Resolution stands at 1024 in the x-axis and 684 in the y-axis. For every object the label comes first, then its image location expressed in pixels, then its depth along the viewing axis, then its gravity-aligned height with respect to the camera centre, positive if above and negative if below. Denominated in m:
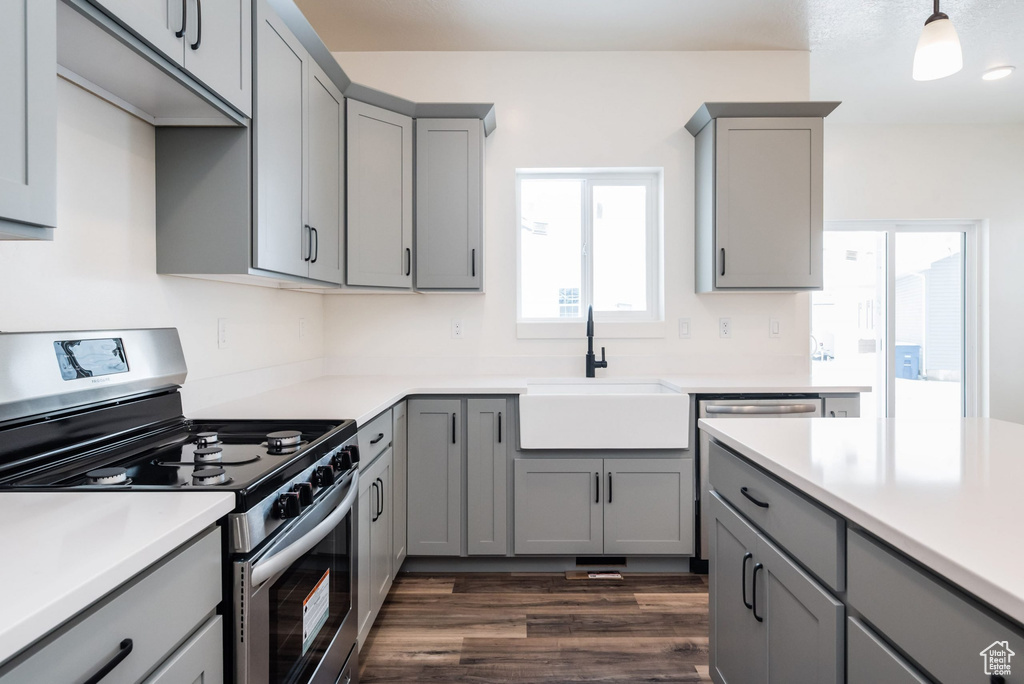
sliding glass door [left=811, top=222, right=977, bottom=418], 4.20 +0.22
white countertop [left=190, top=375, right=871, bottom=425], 1.87 -0.21
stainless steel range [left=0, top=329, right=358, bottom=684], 1.04 -0.27
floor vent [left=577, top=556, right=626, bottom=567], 2.70 -1.05
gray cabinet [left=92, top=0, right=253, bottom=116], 1.18 +0.73
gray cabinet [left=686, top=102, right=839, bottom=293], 2.88 +0.76
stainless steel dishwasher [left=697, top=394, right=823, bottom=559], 2.57 -0.30
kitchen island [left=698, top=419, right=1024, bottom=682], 0.70 -0.31
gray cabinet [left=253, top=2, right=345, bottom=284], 1.76 +0.66
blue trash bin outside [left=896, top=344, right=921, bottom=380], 4.25 -0.10
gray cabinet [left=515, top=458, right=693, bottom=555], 2.61 -0.76
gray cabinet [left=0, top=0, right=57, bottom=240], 0.84 +0.35
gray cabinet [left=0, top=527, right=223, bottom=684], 0.63 -0.38
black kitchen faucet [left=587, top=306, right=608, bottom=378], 3.03 -0.02
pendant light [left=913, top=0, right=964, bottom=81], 1.68 +0.89
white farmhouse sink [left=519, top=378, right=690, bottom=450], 2.55 -0.35
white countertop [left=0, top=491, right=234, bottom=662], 0.60 -0.27
